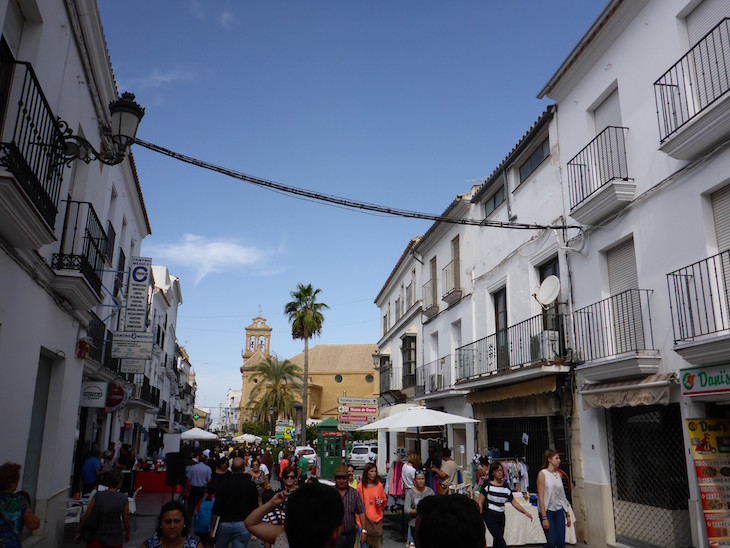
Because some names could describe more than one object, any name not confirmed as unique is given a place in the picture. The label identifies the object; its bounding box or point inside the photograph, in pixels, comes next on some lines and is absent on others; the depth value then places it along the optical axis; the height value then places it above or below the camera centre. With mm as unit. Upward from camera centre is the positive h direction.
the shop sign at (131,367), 19328 +1987
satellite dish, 13165 +3038
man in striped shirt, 7020 -904
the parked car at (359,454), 37625 -1352
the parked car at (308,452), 32450 -1153
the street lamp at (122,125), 7016 +3436
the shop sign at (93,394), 13508 +787
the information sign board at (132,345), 16188 +2230
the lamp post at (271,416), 59562 +1419
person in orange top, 8278 -971
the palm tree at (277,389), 59438 +4051
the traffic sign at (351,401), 25172 +1245
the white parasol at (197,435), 25047 -168
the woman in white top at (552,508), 8391 -1012
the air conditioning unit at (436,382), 22323 +1829
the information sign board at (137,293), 16734 +3750
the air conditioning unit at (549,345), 13484 +1919
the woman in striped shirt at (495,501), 8414 -915
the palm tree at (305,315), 47875 +9034
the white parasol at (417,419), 14235 +304
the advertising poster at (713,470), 8508 -505
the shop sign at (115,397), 14852 +800
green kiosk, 23203 -784
